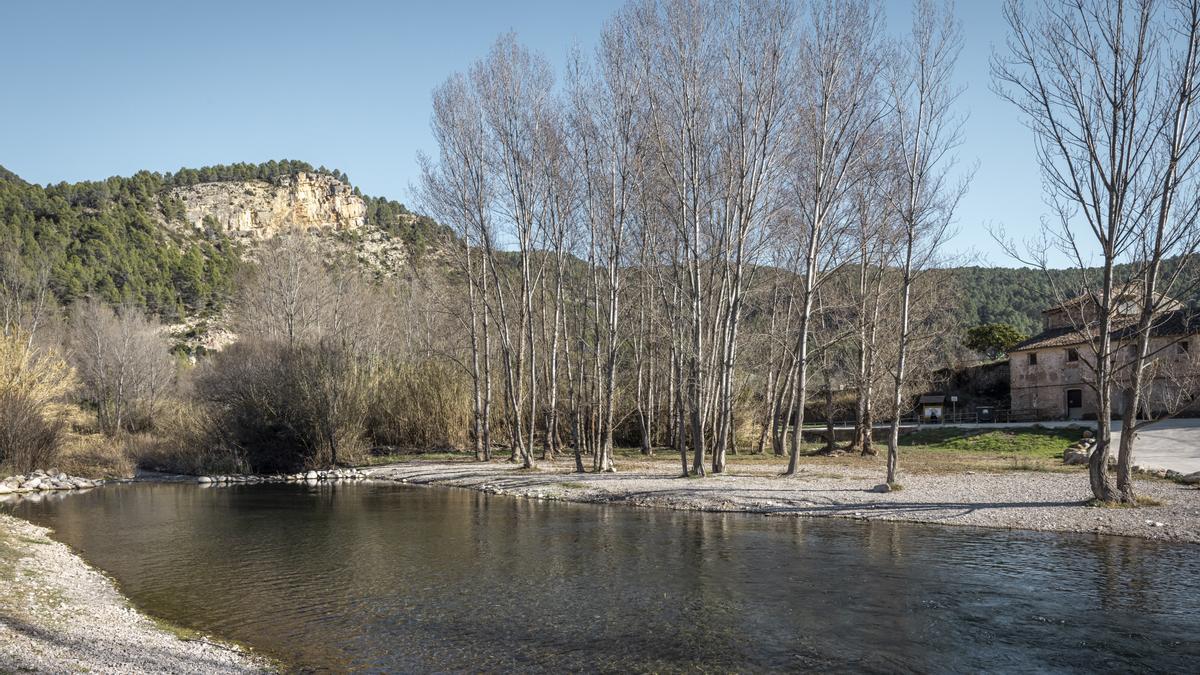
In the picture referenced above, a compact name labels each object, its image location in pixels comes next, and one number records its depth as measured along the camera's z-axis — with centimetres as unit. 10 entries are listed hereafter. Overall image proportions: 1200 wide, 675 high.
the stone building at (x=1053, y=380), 4212
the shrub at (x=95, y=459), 2714
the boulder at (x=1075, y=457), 2208
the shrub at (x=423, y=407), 3250
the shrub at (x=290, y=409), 2803
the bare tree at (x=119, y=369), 3938
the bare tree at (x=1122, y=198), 1356
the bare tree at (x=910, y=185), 1744
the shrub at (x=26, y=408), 2419
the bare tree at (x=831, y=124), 1939
